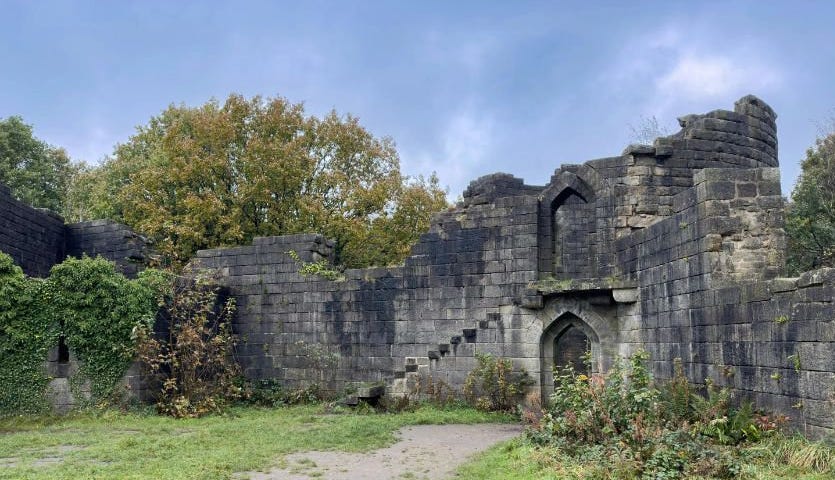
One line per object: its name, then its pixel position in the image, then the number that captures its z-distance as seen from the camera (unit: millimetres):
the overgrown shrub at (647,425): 7090
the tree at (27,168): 33750
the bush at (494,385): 13914
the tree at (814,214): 22641
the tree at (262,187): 27812
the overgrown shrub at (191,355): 14336
